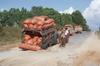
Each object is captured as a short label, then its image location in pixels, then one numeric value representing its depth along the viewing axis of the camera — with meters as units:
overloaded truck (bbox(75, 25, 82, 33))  34.42
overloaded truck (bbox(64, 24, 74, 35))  25.95
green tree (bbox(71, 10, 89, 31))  80.50
